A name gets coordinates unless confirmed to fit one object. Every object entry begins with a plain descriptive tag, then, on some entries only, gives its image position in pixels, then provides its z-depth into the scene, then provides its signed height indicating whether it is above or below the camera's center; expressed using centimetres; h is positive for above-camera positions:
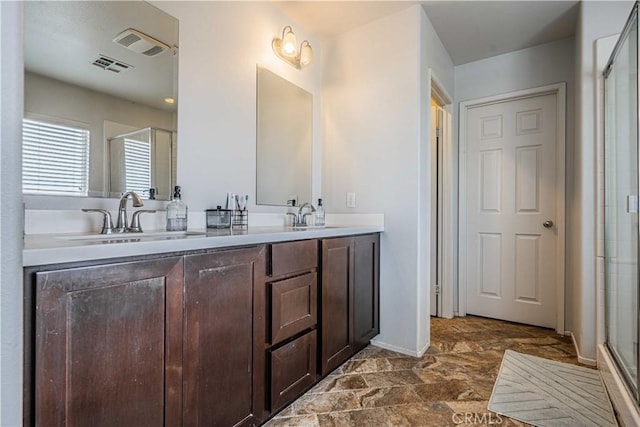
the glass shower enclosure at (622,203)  150 +6
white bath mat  151 -97
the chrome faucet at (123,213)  132 +0
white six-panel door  270 +4
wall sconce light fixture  220 +119
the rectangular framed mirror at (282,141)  212 +54
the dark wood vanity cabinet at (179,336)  73 -38
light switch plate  246 +11
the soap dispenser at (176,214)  151 +0
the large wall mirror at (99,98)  118 +49
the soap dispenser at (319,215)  246 -1
